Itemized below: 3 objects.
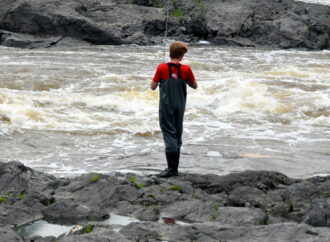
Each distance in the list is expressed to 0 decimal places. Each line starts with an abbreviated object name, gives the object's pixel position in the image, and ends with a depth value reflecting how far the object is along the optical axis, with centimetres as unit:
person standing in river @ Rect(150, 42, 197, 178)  1491
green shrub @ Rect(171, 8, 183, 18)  6434
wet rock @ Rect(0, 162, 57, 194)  1349
